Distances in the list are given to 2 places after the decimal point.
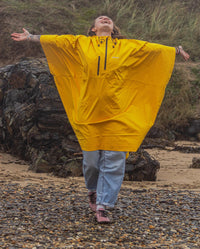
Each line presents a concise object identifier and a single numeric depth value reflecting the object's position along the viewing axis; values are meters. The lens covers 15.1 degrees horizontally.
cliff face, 11.33
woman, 6.59
